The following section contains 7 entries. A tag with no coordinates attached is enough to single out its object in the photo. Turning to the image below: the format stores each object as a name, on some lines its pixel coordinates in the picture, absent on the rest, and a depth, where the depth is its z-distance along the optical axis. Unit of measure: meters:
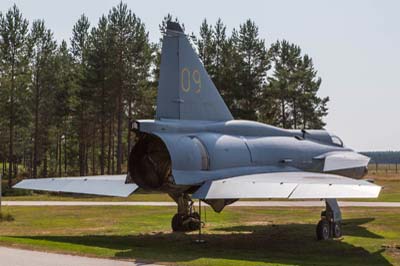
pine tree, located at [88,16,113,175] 52.19
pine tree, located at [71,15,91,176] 54.84
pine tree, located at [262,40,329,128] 60.44
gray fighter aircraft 14.61
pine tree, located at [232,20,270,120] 54.88
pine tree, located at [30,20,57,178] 54.69
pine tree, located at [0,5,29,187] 51.19
